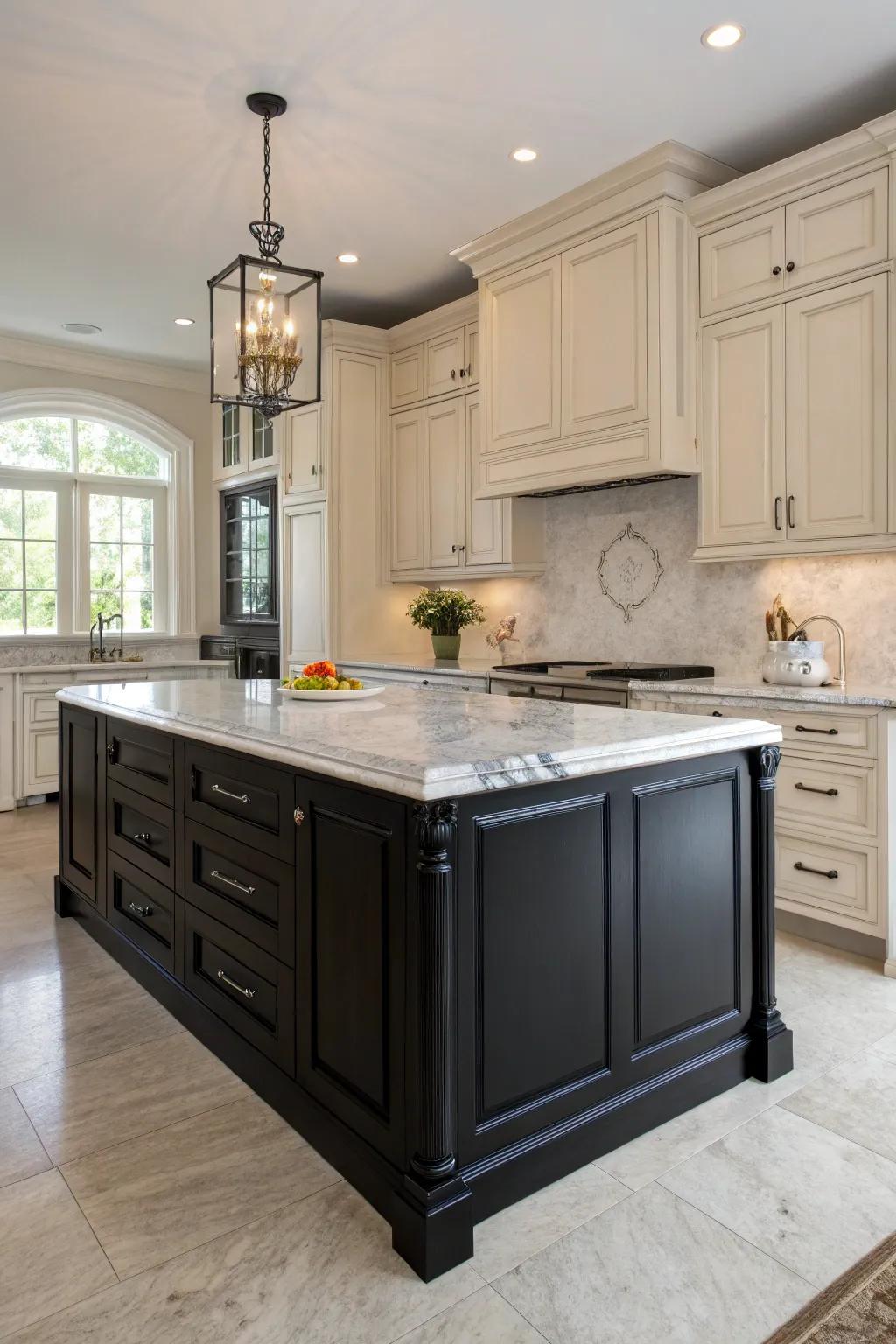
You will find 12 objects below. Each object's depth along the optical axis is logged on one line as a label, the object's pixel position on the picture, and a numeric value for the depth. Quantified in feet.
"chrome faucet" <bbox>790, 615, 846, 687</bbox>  11.69
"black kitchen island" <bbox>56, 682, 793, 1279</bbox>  5.35
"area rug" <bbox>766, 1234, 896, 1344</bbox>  4.72
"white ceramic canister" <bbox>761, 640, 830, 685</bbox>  11.05
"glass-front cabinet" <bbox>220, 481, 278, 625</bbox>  20.36
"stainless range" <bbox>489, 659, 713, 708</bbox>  12.36
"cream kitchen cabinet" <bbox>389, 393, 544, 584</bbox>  16.12
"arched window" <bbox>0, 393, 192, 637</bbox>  20.45
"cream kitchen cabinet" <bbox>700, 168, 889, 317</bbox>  10.33
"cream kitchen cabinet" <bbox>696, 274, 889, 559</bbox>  10.39
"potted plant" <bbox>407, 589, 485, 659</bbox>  16.72
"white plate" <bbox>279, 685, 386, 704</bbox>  9.07
